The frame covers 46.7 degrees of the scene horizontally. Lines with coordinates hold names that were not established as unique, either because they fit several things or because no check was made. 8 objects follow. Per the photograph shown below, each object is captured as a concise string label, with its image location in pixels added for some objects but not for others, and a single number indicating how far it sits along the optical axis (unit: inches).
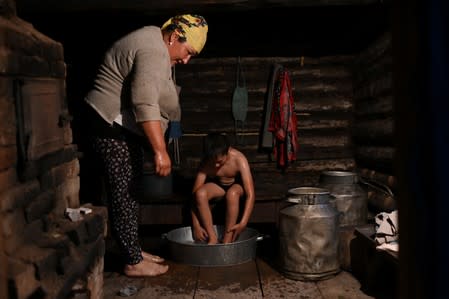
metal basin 192.5
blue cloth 279.7
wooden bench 246.1
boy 206.8
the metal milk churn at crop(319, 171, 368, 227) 195.6
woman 155.7
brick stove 108.2
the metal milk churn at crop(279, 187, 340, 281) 174.7
